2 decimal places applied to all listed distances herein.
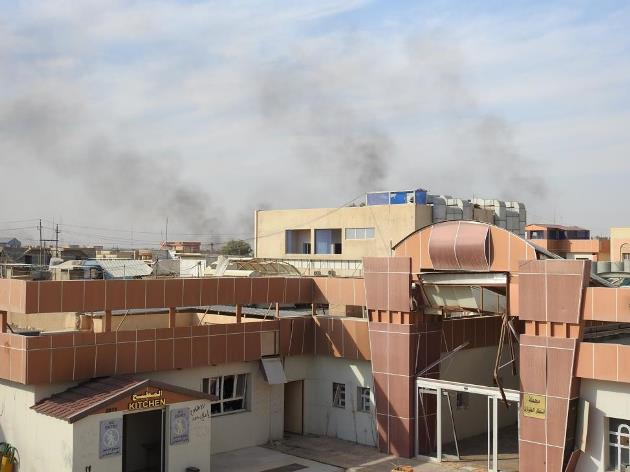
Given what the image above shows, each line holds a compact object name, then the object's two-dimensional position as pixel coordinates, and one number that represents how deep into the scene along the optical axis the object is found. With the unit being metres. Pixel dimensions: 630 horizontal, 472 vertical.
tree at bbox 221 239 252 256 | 118.25
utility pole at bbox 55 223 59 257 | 56.07
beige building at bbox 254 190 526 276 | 46.84
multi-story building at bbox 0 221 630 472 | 17.58
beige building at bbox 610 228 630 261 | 63.40
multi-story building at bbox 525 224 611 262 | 70.19
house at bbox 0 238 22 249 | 74.19
